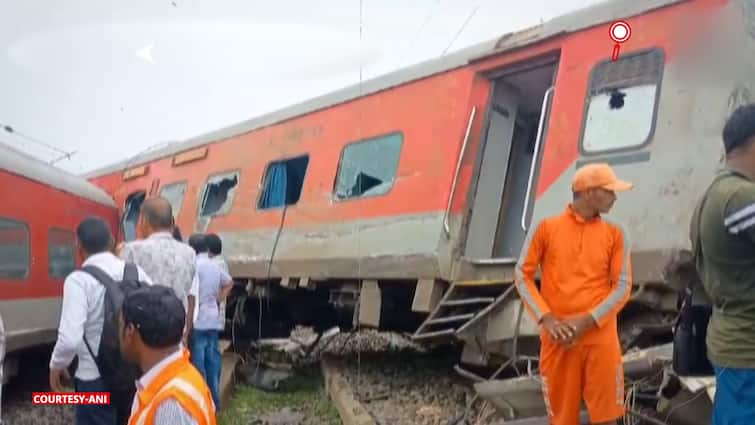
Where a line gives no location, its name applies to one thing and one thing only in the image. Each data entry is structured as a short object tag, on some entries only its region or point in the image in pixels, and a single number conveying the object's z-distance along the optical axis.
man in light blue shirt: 5.58
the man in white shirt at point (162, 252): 3.86
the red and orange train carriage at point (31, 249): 6.87
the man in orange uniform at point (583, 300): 3.29
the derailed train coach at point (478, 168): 4.37
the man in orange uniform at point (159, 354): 1.92
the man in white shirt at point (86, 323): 3.21
